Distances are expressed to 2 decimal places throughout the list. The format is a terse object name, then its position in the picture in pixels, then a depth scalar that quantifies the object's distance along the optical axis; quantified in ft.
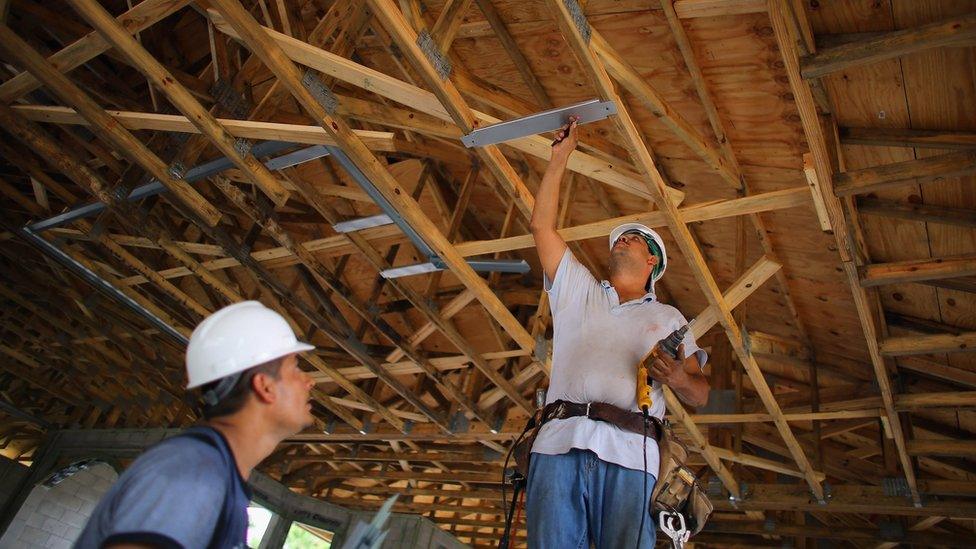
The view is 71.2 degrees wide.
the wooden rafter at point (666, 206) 8.74
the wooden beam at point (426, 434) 21.86
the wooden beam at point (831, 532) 23.71
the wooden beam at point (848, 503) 19.15
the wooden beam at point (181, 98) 10.80
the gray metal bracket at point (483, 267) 14.71
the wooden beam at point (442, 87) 8.94
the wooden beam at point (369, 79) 10.18
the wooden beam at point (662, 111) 9.95
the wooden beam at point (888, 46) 8.52
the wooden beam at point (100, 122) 12.07
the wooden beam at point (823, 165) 8.82
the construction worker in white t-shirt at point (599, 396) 6.08
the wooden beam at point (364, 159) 10.03
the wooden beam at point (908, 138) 10.74
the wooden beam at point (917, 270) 11.90
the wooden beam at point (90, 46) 11.18
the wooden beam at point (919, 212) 12.10
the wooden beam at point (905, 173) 10.11
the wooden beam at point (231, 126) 11.57
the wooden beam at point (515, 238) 11.16
